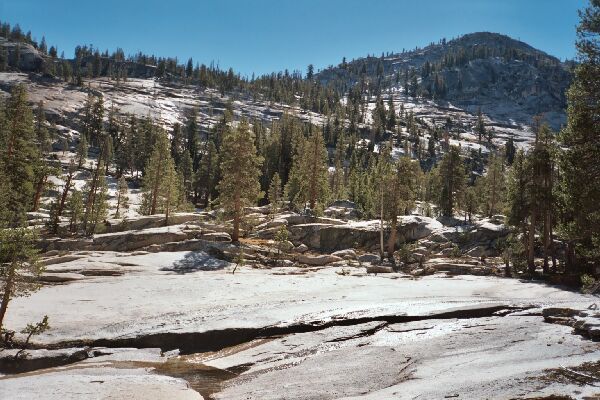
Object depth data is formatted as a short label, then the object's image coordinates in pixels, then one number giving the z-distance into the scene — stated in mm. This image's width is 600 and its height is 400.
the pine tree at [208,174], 80062
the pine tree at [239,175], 40062
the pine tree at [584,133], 16578
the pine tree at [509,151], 151488
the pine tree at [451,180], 56406
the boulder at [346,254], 39600
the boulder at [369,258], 38781
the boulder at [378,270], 33688
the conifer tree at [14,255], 14469
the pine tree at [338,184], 86062
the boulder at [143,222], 43281
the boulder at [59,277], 24469
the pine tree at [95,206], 42375
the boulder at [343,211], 61678
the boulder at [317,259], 37191
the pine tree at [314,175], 57219
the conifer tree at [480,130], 186188
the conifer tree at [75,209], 42188
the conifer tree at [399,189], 42250
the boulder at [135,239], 37625
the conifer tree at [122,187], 61344
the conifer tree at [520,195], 33500
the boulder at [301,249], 41203
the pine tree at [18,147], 39825
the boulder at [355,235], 44750
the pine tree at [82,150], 100250
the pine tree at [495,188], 69375
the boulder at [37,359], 13461
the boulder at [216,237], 38781
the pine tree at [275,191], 62562
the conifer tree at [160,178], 49406
